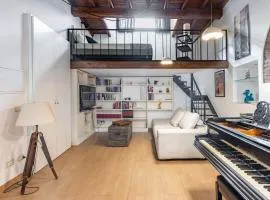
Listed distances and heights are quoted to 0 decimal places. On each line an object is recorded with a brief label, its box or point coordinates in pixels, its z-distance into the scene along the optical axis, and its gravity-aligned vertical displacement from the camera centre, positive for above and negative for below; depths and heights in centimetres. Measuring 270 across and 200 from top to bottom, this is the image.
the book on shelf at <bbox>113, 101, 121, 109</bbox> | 536 -22
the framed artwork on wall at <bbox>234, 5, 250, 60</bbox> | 310 +144
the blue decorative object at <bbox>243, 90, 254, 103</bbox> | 325 +5
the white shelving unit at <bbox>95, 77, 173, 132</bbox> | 536 -3
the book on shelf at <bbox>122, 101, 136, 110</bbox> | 534 -22
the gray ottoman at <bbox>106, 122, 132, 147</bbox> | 369 -93
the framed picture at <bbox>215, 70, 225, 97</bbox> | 409 +43
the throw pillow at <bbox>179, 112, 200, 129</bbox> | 305 -47
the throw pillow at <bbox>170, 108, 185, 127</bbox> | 367 -48
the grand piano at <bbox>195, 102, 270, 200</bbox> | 88 -46
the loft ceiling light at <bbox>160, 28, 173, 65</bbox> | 347 +89
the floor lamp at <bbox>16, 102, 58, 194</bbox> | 195 -27
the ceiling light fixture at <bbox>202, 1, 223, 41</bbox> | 252 +113
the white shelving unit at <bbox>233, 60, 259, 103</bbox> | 330 +41
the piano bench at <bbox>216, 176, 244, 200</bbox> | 119 -81
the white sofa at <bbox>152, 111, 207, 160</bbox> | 281 -89
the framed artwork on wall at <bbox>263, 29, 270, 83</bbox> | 260 +66
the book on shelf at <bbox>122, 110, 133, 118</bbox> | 536 -51
